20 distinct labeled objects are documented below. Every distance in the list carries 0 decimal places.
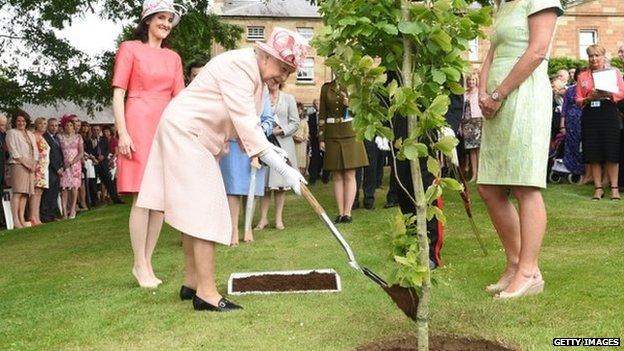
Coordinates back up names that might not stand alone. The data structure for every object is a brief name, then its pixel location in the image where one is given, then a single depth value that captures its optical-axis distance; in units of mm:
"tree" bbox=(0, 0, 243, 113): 17188
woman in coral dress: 6047
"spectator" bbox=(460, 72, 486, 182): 15383
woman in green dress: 4848
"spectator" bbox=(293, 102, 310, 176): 19355
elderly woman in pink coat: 4762
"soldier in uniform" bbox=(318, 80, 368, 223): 10023
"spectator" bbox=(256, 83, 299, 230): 9922
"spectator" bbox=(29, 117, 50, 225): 15039
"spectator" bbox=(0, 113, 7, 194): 13969
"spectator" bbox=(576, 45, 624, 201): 11125
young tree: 3559
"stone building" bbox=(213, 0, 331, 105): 57656
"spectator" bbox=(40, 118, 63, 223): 15680
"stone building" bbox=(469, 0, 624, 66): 52688
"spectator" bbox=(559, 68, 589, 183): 13242
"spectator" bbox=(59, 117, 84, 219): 16547
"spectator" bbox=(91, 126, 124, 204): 19609
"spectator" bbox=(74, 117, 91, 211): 18672
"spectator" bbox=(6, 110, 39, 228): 14344
